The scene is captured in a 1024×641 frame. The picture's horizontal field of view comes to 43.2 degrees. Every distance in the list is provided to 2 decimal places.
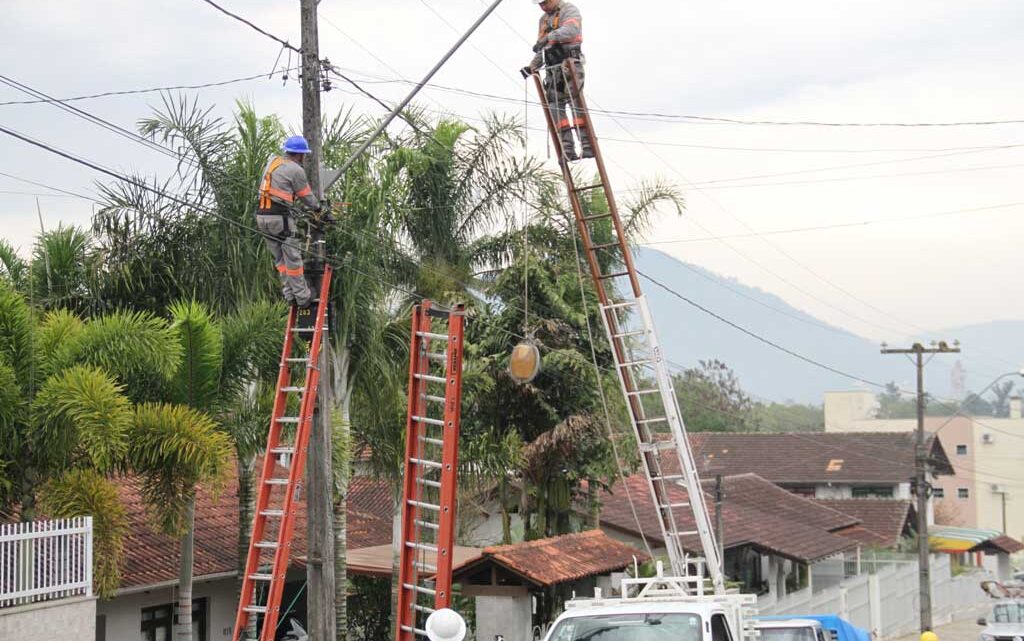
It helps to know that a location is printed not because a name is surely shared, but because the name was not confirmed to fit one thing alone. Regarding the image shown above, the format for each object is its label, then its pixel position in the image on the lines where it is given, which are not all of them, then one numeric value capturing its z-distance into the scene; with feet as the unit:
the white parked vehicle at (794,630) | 60.03
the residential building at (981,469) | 295.07
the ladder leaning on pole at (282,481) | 42.32
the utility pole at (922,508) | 121.70
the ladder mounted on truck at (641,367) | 55.26
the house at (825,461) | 199.93
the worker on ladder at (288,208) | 46.44
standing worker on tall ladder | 54.90
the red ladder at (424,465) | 44.24
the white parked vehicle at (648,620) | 39.70
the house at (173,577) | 64.95
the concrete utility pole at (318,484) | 51.13
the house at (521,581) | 68.33
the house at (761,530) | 107.45
